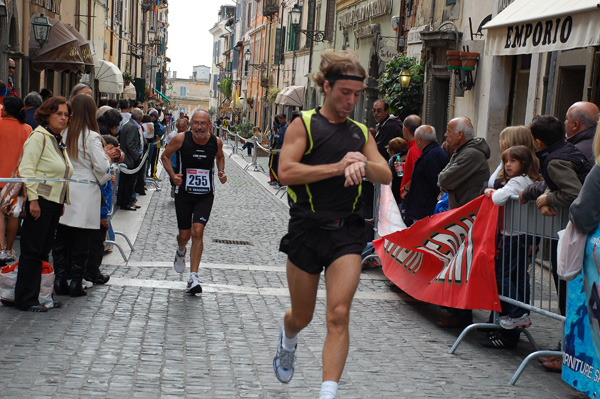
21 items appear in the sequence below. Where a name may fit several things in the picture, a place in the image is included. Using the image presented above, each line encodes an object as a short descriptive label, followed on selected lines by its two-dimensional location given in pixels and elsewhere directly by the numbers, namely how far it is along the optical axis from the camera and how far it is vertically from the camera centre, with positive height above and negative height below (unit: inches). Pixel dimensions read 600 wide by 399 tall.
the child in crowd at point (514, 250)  269.0 -42.3
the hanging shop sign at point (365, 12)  975.0 +98.1
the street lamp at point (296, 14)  1396.5 +116.6
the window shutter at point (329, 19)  1390.3 +112.9
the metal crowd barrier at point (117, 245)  397.1 -72.0
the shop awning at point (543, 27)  336.8 +33.3
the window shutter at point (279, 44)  1914.4 +95.8
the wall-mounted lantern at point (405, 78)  761.6 +16.9
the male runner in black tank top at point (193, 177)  343.4 -34.5
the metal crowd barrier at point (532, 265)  253.9 -45.5
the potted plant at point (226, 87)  3223.4 -2.2
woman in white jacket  311.3 -34.8
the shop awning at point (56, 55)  858.1 +18.1
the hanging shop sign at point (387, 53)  922.1 +45.3
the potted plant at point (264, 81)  2116.1 +18.3
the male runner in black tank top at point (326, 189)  185.0 -19.6
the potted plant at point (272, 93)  1920.5 -7.5
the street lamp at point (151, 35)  2310.5 +116.3
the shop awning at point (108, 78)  1168.2 -0.4
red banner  276.7 -51.1
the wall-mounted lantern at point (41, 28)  794.2 +39.0
